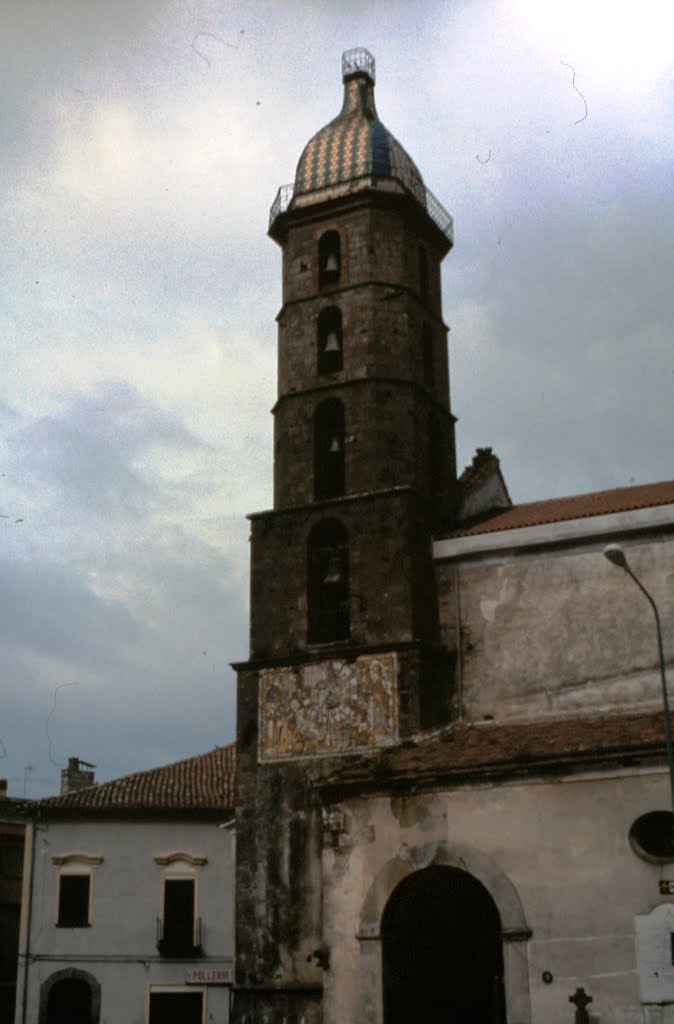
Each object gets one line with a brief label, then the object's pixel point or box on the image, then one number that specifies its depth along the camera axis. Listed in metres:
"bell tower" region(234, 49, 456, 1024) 23.91
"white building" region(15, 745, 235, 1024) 31.50
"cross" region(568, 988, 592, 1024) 17.62
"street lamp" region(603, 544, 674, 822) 16.64
